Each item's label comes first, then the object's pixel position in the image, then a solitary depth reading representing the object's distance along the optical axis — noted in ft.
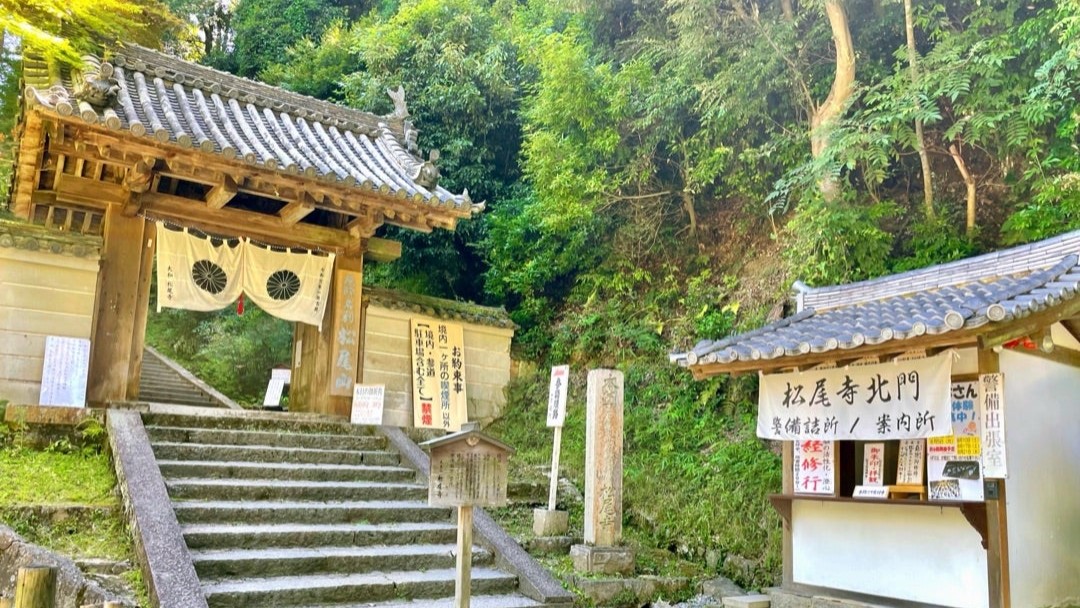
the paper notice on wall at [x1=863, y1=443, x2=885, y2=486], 24.84
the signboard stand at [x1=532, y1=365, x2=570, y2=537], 29.17
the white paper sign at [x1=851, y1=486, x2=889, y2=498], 24.04
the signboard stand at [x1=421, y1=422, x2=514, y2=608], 18.40
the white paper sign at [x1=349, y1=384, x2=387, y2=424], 34.22
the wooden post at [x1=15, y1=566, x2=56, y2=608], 11.96
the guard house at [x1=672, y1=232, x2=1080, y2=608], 20.65
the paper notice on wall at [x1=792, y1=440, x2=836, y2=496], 25.17
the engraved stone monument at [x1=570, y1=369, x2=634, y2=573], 26.76
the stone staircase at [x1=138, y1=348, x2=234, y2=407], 50.24
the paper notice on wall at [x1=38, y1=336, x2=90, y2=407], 29.30
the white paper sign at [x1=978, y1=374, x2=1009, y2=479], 20.47
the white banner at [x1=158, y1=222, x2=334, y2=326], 33.17
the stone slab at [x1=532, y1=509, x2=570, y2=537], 29.19
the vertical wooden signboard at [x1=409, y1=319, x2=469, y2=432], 40.88
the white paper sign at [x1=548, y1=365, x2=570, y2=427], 29.40
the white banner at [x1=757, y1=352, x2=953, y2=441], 21.49
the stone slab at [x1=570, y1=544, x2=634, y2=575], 26.40
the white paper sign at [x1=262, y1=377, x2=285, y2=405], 52.29
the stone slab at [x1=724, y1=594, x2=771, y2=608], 25.11
